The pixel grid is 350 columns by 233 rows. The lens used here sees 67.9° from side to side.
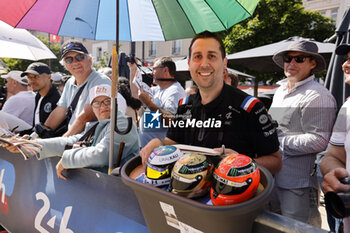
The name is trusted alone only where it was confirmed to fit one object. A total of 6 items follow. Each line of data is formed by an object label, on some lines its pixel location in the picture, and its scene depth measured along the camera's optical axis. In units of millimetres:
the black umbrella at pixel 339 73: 2998
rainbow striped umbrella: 2121
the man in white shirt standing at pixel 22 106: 3934
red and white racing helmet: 843
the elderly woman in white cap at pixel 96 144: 1902
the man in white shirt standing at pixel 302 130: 2109
